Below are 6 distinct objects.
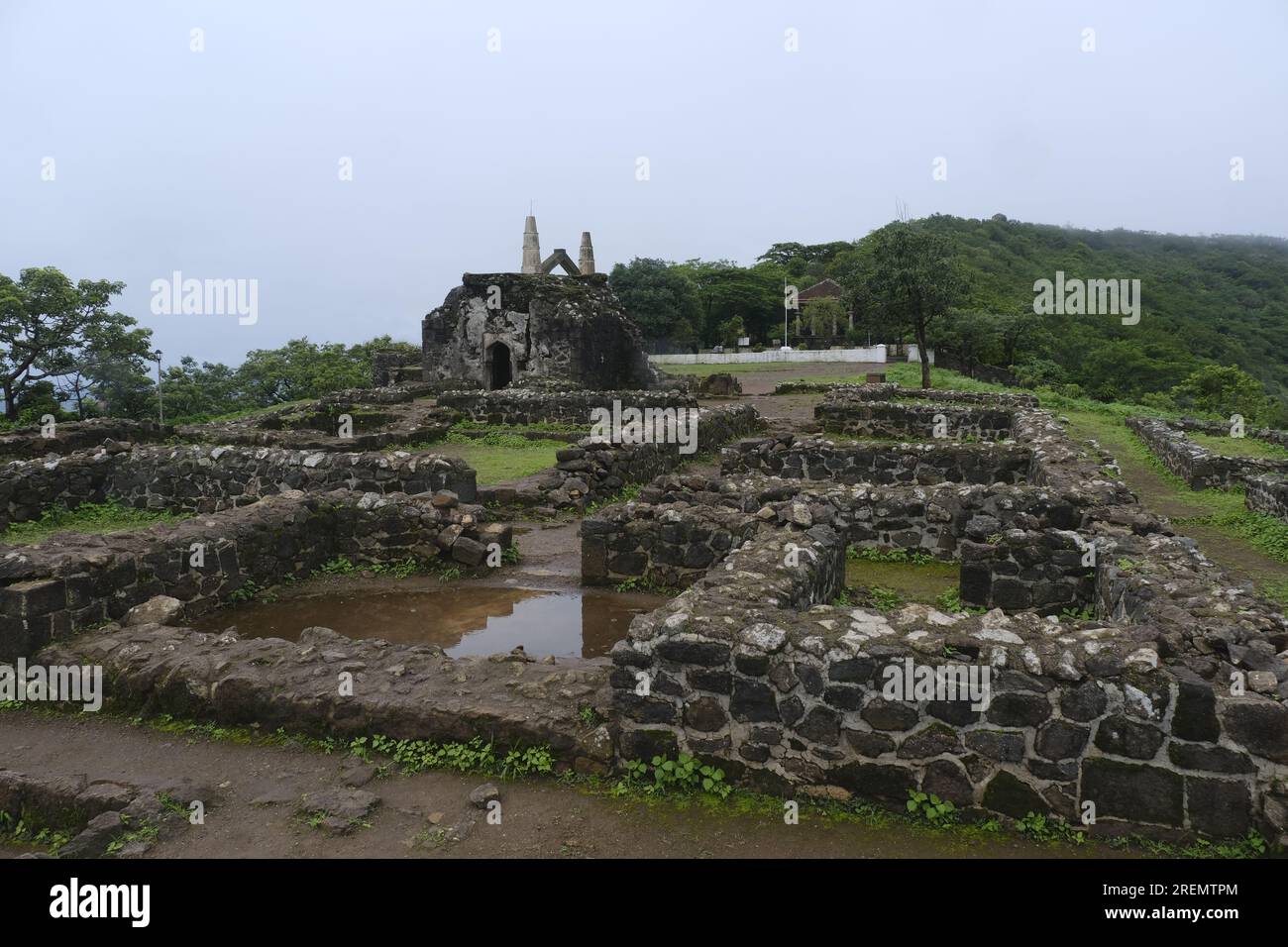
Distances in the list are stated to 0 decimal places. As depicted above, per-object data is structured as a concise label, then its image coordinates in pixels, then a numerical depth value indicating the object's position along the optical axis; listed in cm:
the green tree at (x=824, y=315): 6353
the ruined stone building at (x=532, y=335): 3105
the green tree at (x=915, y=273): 3067
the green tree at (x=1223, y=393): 3650
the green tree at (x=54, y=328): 3012
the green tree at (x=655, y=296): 6241
